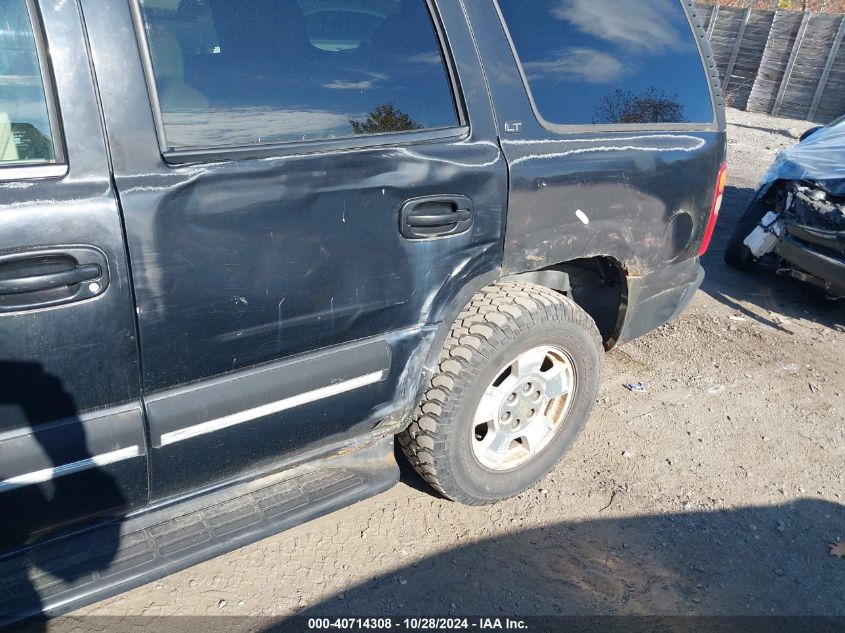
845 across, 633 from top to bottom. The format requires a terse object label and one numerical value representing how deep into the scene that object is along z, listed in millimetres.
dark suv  1677
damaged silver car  4738
